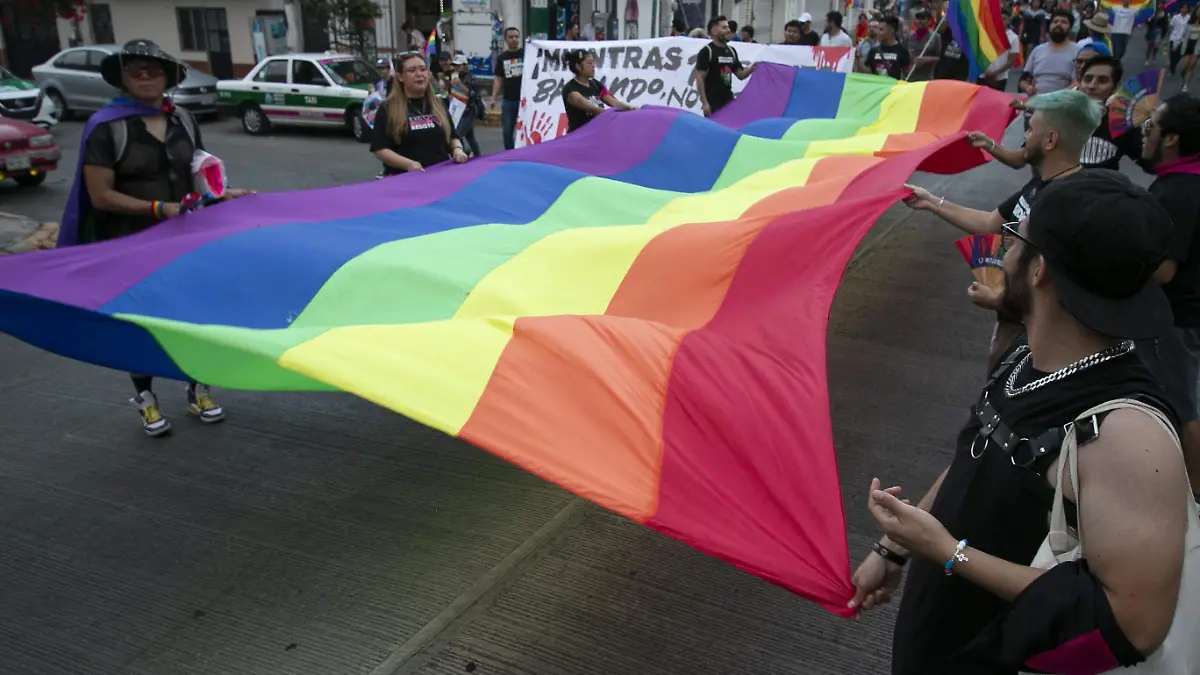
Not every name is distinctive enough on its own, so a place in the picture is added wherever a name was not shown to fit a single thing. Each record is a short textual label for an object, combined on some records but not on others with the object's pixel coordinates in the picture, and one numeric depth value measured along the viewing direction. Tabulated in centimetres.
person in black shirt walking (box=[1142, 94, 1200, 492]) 326
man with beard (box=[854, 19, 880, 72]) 1194
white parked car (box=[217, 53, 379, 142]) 1538
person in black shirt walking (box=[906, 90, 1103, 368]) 345
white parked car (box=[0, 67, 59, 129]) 1416
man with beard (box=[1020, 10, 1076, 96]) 854
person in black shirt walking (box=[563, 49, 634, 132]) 814
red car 1036
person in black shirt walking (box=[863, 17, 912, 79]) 1103
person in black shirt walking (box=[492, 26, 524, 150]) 1105
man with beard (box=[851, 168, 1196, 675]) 135
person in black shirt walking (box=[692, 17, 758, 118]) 972
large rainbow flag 219
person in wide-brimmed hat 386
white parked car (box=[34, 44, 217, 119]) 1689
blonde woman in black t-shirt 550
